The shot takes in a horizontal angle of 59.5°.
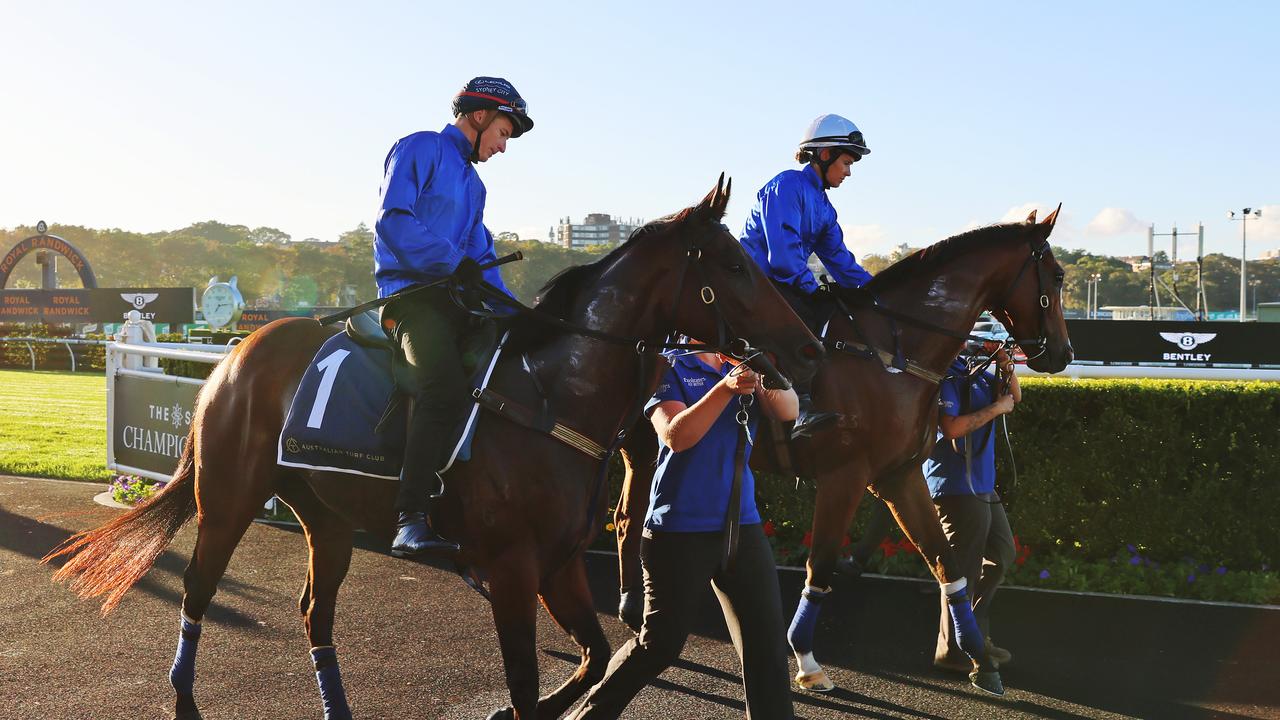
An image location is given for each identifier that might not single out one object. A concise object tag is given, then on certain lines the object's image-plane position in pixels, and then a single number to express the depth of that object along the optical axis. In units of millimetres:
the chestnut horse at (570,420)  3270
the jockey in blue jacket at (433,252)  3334
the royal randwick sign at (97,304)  35688
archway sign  38756
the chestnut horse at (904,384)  4770
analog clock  33062
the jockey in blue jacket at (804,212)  5398
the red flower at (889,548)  6887
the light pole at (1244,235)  52719
